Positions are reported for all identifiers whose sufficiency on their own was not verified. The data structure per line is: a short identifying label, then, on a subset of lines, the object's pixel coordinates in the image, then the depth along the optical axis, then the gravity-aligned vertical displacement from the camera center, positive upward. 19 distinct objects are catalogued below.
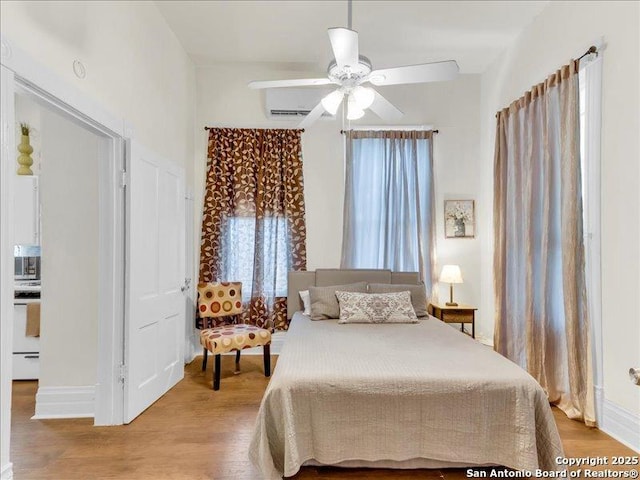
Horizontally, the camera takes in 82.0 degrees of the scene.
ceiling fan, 2.12 +1.07
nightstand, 4.00 -0.80
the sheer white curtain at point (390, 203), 4.35 +0.45
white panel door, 2.72 -0.32
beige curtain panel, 2.67 -0.03
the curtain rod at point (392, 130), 4.42 +1.33
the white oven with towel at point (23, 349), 3.38 -1.00
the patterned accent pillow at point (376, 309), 3.36 -0.63
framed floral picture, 4.46 +0.27
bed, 1.92 -0.96
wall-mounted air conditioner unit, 4.34 +1.65
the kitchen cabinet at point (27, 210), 3.79 +0.32
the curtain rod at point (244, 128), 4.36 +1.34
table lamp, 4.09 -0.39
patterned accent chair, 3.35 -0.88
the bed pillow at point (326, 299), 3.54 -0.57
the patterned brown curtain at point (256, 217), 4.29 +0.28
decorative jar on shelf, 3.68 +0.88
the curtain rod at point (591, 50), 2.58 +1.35
